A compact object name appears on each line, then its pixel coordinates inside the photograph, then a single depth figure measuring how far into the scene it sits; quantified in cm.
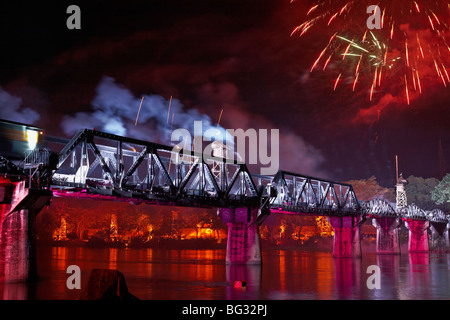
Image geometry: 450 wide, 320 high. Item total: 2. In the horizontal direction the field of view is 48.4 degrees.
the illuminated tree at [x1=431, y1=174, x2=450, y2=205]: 18012
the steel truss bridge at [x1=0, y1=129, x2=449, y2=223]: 4669
